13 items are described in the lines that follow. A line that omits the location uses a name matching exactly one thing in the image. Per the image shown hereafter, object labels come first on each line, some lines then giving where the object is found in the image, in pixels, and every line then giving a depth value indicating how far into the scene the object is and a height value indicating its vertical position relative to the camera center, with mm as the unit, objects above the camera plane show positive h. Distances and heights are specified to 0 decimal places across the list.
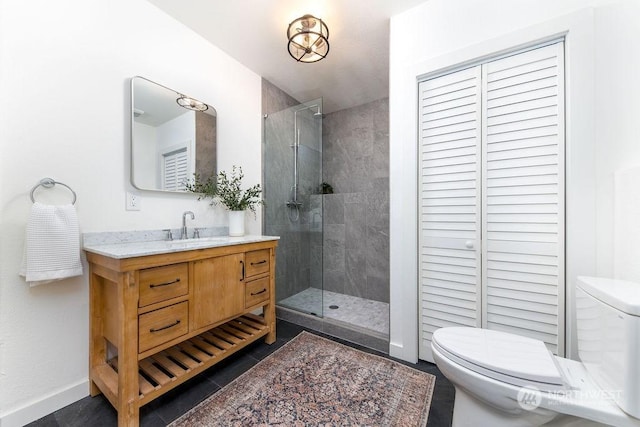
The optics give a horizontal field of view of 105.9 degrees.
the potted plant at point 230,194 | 1955 +155
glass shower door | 2574 +275
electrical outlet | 1533 +60
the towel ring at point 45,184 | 1192 +141
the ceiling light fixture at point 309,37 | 1687 +1261
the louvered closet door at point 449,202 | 1519 +70
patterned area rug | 1186 -1016
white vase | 2072 -96
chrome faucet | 1812 -123
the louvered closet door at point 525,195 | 1291 +103
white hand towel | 1113 -164
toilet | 765 -584
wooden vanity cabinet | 1126 -544
